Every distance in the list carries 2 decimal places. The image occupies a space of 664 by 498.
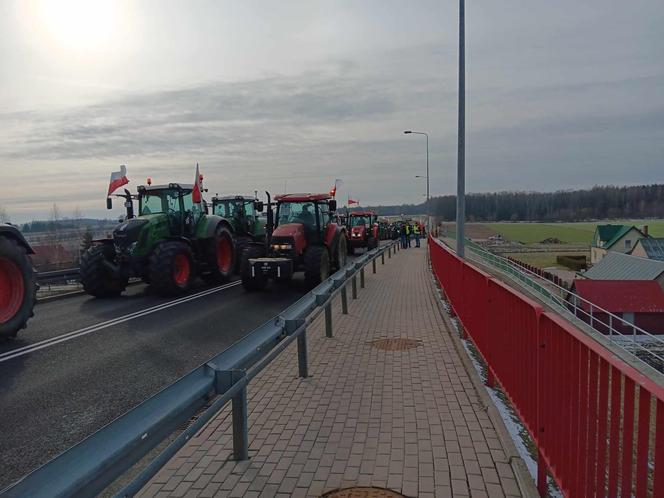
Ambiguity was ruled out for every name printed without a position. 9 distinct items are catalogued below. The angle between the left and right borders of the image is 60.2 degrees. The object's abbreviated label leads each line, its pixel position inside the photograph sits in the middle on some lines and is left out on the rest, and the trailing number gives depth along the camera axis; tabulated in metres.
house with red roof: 43.22
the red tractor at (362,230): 32.91
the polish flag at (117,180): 15.09
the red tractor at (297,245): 14.40
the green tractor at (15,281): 9.05
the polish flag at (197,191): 15.39
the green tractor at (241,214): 21.09
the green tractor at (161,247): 13.76
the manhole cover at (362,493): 3.74
